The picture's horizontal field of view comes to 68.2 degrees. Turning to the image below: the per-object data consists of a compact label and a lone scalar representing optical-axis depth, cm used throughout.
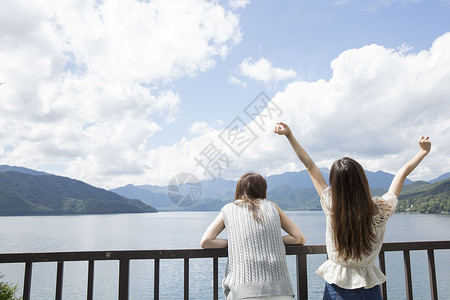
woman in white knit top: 180
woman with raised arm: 170
